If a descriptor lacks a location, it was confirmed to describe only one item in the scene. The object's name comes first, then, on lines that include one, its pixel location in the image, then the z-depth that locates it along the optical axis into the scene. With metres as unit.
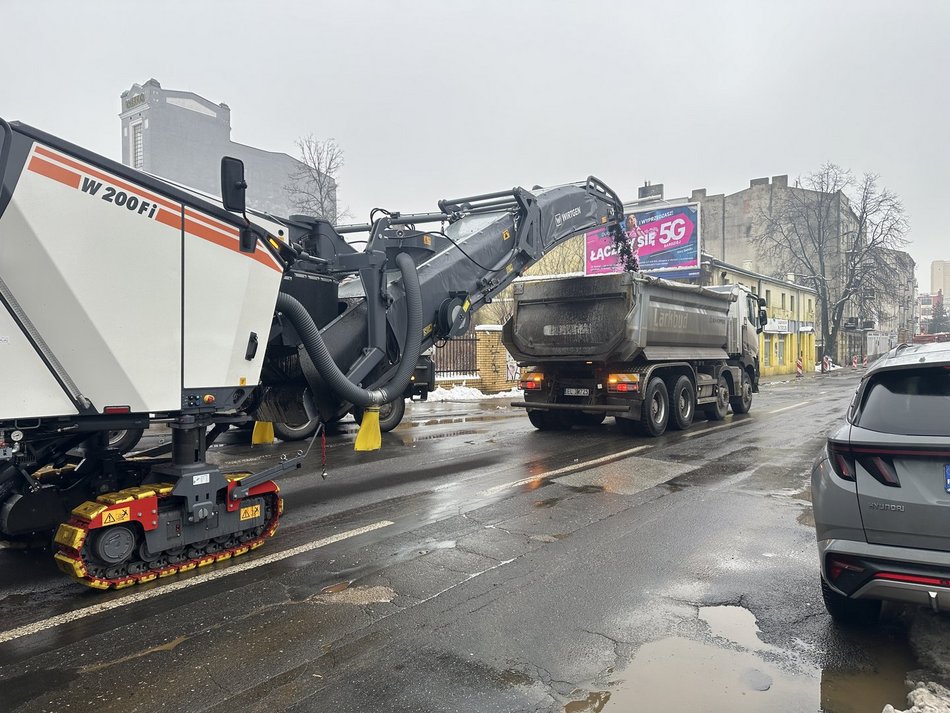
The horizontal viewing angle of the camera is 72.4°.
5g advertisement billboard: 29.77
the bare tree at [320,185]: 33.00
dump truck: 10.99
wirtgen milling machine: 3.87
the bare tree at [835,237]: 44.19
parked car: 3.19
